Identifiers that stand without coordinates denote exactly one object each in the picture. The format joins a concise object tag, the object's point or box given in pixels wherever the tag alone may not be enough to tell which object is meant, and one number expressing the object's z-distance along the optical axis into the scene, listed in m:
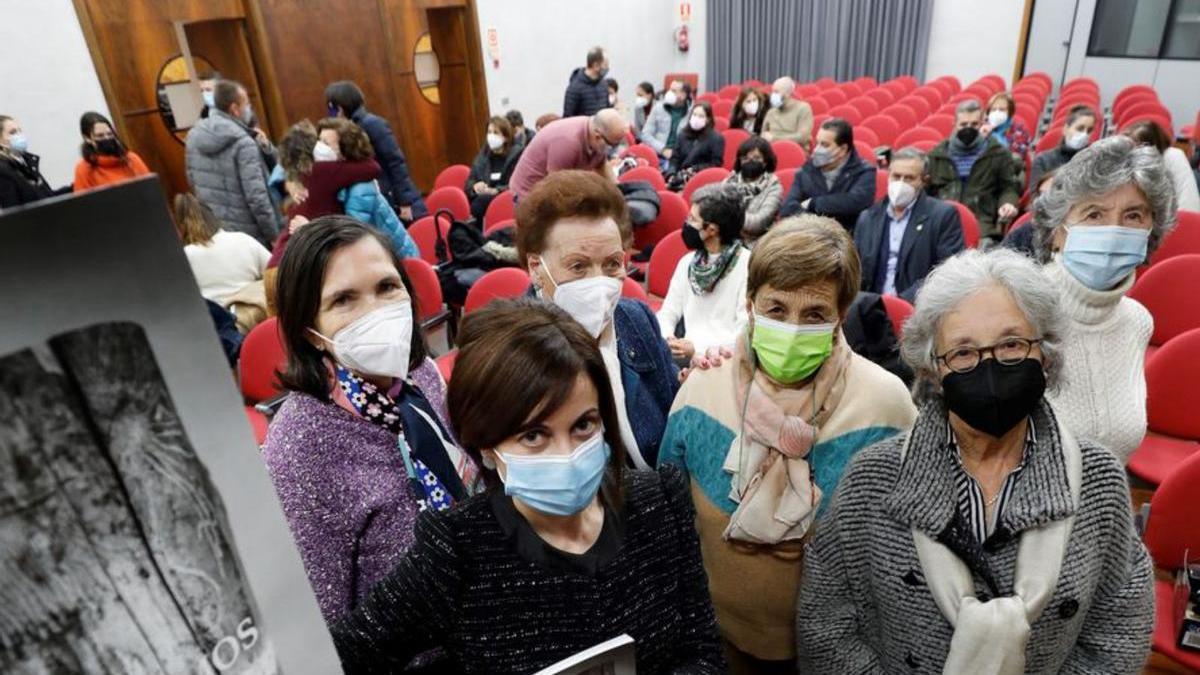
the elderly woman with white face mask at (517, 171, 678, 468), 1.81
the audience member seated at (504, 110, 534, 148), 6.17
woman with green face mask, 1.56
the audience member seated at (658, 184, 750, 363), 2.58
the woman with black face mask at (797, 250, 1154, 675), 1.18
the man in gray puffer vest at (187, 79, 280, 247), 4.61
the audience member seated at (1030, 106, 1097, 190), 4.59
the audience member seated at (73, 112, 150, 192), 4.86
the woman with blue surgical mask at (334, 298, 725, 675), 1.02
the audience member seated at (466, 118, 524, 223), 5.70
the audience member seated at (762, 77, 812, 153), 7.52
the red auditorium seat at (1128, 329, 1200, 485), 2.33
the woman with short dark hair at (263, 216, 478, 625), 1.21
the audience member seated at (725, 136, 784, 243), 4.27
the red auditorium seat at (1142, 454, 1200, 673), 1.68
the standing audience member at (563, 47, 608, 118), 7.38
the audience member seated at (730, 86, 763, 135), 7.54
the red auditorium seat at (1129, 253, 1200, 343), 2.90
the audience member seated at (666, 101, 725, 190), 6.57
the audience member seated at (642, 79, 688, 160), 7.75
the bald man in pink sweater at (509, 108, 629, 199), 3.85
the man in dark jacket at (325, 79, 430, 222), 4.75
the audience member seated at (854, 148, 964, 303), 3.23
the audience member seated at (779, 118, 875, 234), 4.17
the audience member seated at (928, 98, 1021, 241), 4.59
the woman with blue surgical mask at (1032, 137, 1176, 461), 1.83
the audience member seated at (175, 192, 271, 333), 3.44
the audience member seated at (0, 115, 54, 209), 4.34
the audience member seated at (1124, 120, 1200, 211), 3.28
